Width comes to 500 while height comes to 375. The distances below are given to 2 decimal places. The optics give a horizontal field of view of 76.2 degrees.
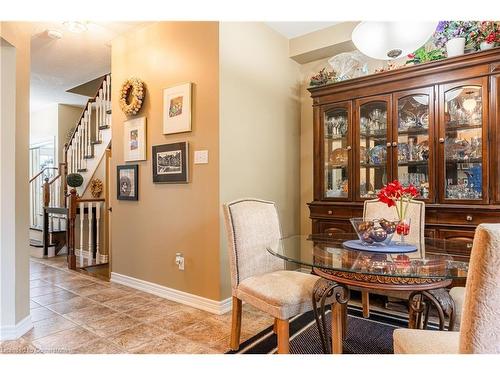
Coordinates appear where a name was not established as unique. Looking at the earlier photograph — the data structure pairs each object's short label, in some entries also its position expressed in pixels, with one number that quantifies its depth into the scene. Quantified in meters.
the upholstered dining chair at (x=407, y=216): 2.33
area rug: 2.08
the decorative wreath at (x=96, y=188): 5.07
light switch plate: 2.82
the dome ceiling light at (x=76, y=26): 3.30
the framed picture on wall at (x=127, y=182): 3.46
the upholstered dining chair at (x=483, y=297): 0.87
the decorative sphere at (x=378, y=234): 1.84
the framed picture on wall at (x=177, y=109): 2.94
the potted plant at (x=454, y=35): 2.57
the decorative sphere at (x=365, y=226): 1.87
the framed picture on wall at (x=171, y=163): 2.97
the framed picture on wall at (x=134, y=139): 3.36
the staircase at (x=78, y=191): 4.68
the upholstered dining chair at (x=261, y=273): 1.76
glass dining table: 1.44
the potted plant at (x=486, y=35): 2.43
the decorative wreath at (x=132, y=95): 3.35
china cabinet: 2.43
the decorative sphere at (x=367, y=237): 1.87
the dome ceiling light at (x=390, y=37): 1.61
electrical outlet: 3.01
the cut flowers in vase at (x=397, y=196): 1.83
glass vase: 1.83
